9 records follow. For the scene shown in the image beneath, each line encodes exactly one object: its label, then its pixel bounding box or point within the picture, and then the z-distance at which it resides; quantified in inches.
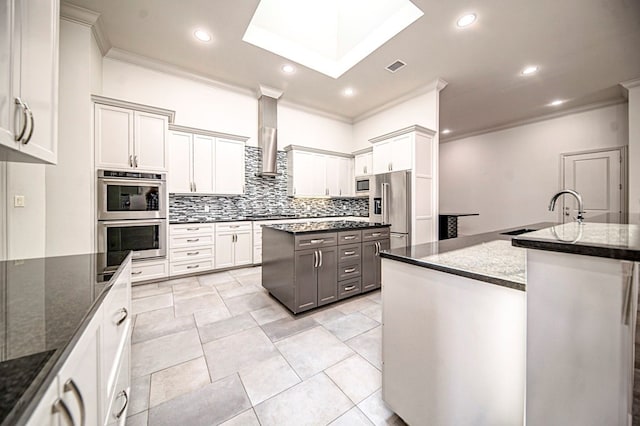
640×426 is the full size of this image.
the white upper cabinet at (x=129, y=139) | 115.6
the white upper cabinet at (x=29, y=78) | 34.0
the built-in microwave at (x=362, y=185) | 200.7
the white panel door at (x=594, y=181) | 188.5
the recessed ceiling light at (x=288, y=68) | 151.8
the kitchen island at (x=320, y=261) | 96.4
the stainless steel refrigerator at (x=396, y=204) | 155.3
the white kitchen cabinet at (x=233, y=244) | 155.7
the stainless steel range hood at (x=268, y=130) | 181.9
